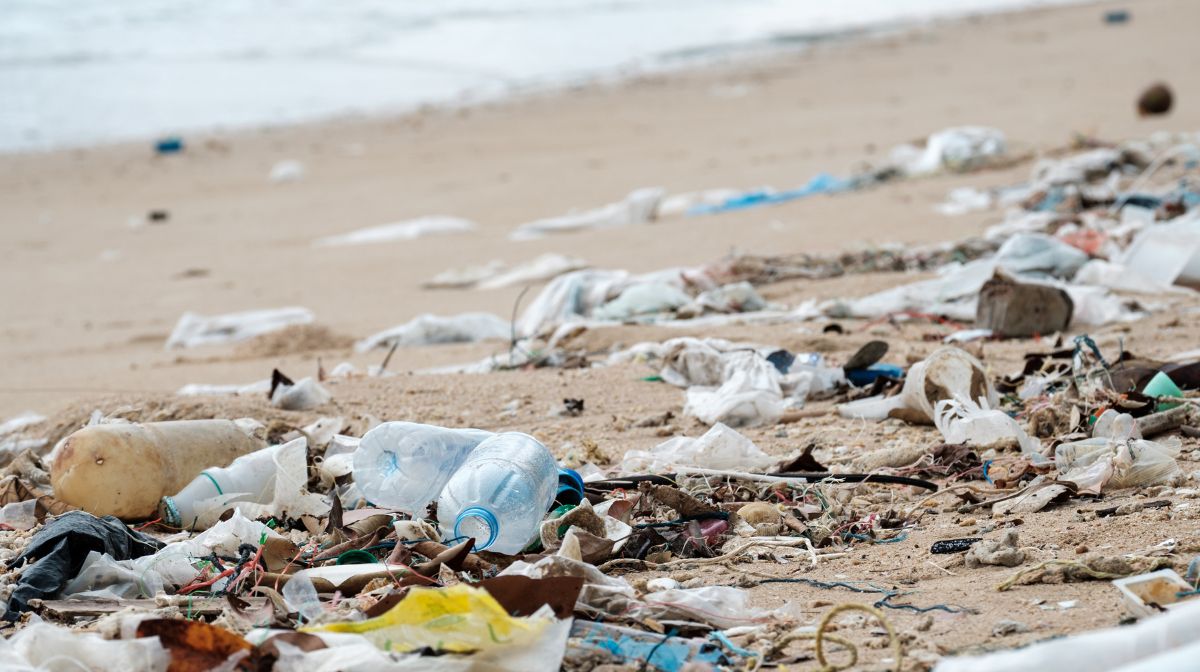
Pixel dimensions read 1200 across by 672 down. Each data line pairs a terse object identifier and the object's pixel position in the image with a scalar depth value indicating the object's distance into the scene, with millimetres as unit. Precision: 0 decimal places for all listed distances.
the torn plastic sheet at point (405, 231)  20250
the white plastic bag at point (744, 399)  8867
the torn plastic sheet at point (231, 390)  10508
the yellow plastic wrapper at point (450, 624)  4512
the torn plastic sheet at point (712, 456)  7559
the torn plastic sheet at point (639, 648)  4801
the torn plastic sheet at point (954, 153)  20781
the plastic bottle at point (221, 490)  7090
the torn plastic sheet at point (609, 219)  19391
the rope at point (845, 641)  4445
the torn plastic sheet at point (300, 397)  9500
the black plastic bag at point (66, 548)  5750
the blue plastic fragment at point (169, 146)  31984
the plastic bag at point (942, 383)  8281
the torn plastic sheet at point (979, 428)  7570
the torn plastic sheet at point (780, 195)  19500
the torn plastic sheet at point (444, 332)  12953
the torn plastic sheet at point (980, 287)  11578
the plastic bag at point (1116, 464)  6590
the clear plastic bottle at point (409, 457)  7012
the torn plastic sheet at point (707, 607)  5191
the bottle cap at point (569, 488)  6703
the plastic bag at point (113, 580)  5902
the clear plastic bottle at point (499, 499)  6047
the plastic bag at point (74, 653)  4598
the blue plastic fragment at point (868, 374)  9430
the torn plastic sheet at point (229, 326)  14352
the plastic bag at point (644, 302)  12586
